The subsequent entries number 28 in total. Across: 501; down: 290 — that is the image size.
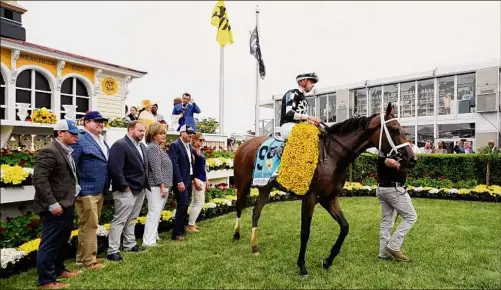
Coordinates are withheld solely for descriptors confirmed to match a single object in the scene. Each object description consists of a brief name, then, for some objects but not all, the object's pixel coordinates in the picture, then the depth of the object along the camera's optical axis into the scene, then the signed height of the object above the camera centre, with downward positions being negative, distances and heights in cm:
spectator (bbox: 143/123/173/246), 633 -70
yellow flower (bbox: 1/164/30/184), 491 -51
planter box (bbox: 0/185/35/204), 493 -79
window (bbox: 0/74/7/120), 1092 +125
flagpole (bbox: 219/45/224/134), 1441 +186
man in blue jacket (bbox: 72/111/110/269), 499 -63
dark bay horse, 494 -19
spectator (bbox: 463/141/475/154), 1710 -37
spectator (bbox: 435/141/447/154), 1685 -47
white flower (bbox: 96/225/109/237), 592 -153
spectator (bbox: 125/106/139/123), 935 +57
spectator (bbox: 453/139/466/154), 1590 -40
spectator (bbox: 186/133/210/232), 768 -98
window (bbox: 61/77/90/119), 1263 +148
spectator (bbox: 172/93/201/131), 984 +74
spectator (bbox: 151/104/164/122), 976 +66
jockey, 559 +54
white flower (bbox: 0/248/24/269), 457 -151
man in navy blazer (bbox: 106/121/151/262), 546 -69
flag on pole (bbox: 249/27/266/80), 1653 +400
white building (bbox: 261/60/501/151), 2073 +245
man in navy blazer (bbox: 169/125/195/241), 686 -70
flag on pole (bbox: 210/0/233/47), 1539 +490
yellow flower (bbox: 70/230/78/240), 557 -147
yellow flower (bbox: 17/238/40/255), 485 -147
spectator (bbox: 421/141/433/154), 1728 -43
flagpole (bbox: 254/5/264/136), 1634 +159
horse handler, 545 -89
